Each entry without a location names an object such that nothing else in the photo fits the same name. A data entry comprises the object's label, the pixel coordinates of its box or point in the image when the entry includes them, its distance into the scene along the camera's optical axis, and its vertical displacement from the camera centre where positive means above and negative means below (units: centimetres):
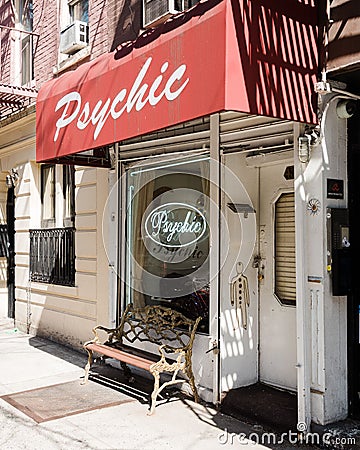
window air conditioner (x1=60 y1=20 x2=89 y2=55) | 877 +330
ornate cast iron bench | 565 -122
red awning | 425 +146
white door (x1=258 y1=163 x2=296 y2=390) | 579 -47
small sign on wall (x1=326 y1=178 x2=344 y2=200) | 479 +43
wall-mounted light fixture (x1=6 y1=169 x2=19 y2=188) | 1055 +118
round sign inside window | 650 +16
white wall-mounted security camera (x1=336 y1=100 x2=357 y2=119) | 486 +115
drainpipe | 471 -68
